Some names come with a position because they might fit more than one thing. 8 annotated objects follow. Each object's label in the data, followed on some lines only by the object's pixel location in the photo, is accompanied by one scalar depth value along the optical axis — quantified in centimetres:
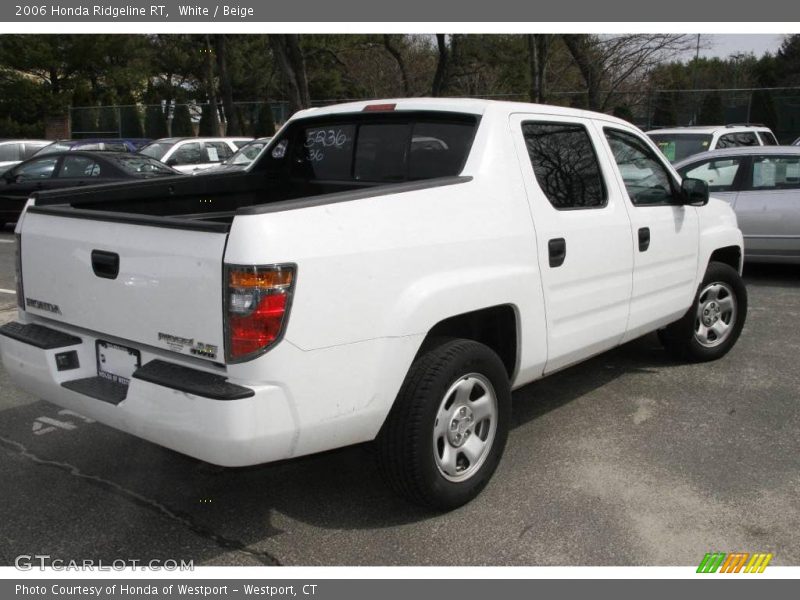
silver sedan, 892
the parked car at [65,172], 1319
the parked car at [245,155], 1450
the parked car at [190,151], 1661
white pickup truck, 295
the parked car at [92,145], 1720
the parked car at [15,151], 1941
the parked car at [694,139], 1290
